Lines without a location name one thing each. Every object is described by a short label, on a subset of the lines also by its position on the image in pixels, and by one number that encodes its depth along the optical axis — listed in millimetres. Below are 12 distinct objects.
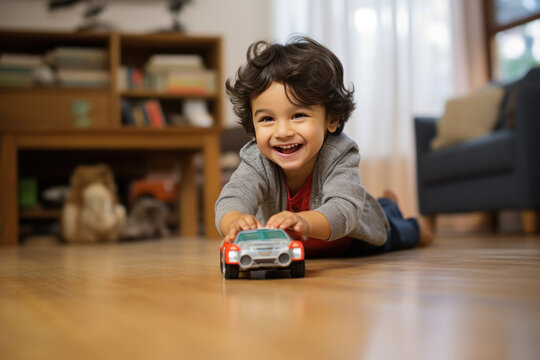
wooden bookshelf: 2758
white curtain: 3793
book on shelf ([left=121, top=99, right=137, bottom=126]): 3324
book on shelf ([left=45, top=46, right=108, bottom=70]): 3256
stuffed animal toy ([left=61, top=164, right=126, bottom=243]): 2729
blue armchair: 2355
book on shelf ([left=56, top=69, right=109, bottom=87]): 3258
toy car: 803
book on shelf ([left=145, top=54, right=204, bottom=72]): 3383
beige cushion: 2873
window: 3531
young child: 1001
